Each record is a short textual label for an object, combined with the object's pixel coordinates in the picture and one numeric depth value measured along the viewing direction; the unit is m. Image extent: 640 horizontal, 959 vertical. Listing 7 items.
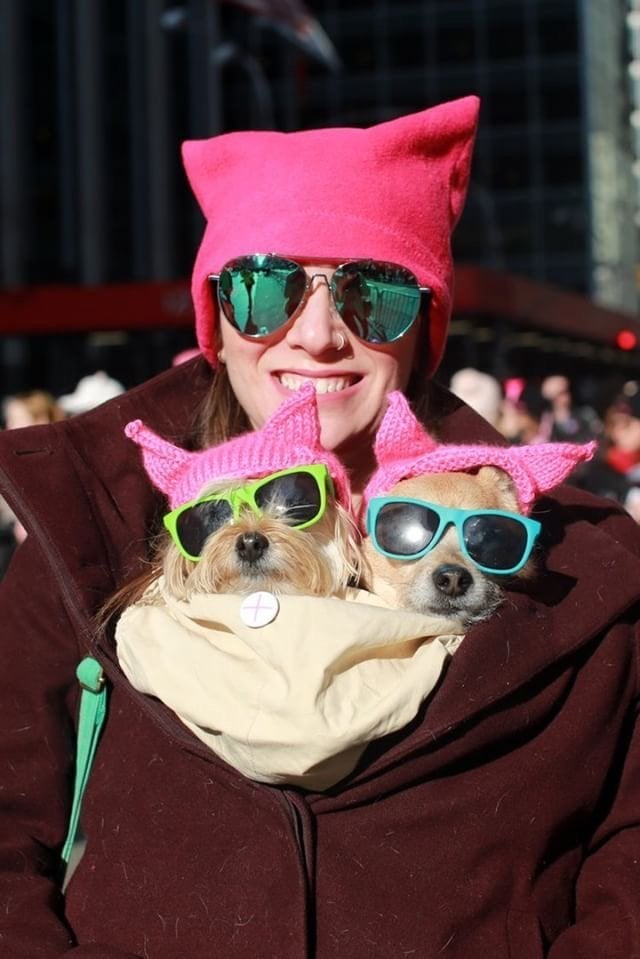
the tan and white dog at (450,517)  2.30
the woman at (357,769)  2.16
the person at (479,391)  8.01
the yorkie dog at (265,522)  2.31
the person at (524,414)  10.19
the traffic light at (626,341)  17.34
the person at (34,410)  8.75
